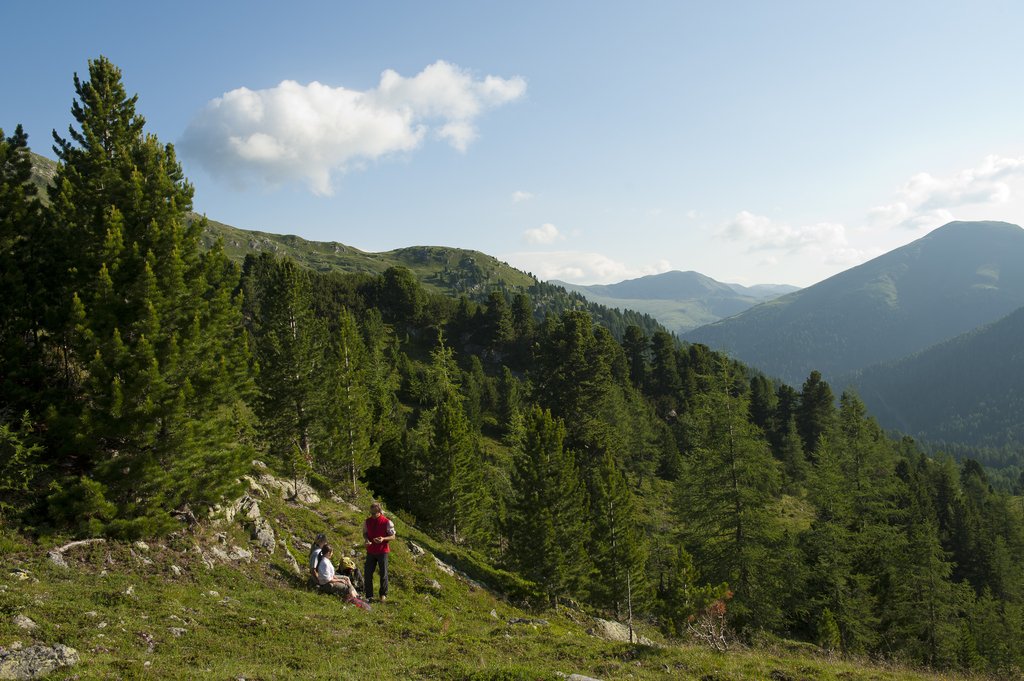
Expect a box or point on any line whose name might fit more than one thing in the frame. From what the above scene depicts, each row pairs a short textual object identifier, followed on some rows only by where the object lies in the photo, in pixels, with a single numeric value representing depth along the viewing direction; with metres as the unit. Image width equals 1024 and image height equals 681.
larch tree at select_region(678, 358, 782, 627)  29.42
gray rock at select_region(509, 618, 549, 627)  20.36
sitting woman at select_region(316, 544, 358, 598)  15.89
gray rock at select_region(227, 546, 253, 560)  15.84
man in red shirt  16.42
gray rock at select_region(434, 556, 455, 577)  25.47
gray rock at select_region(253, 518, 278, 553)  17.64
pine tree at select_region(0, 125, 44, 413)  14.98
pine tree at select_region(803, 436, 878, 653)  32.03
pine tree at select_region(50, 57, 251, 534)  14.18
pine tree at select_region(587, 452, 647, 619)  32.66
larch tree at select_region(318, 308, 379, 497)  33.66
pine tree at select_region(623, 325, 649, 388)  100.31
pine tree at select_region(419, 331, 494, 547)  36.22
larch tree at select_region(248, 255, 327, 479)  32.53
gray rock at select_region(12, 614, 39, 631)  9.10
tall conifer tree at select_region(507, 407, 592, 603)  29.00
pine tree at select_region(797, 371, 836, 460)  87.62
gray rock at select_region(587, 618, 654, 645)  25.71
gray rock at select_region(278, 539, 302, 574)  17.15
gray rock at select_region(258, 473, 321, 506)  25.27
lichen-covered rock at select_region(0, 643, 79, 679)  7.86
